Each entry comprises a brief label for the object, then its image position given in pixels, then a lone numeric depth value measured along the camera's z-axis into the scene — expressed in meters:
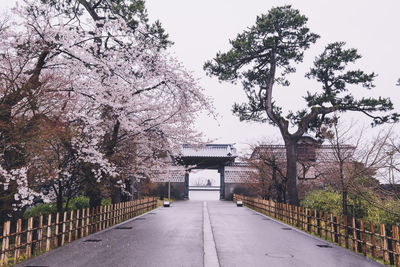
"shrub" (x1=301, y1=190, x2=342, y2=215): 17.35
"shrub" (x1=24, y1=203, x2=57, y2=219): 17.01
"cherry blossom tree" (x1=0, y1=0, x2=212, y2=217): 9.64
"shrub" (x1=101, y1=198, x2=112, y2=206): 24.33
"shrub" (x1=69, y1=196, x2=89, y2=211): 20.62
